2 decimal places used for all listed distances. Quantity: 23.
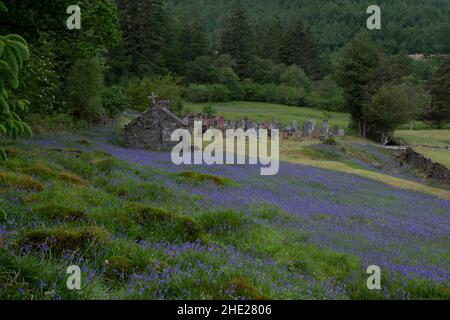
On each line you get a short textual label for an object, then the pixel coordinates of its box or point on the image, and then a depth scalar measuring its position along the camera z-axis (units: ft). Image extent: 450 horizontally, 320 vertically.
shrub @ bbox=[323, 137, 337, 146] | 130.84
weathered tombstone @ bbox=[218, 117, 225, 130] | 152.15
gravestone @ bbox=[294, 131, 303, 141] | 145.00
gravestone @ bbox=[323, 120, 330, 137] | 155.39
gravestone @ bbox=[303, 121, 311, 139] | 151.10
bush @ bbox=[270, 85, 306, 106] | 273.95
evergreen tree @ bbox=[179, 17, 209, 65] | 310.86
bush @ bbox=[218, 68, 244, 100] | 278.67
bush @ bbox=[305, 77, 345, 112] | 270.67
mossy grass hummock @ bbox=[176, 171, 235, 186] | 48.86
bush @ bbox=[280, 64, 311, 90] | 305.12
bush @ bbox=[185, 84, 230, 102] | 256.52
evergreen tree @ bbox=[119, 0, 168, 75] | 285.43
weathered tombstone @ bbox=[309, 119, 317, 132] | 154.55
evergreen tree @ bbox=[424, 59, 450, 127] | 237.04
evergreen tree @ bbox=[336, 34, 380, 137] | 182.60
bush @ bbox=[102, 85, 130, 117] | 146.20
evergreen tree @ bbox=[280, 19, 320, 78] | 367.86
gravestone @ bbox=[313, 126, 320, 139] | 152.14
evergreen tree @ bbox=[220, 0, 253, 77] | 334.85
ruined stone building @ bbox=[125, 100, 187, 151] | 105.60
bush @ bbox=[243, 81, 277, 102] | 280.10
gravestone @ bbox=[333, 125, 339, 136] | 168.14
